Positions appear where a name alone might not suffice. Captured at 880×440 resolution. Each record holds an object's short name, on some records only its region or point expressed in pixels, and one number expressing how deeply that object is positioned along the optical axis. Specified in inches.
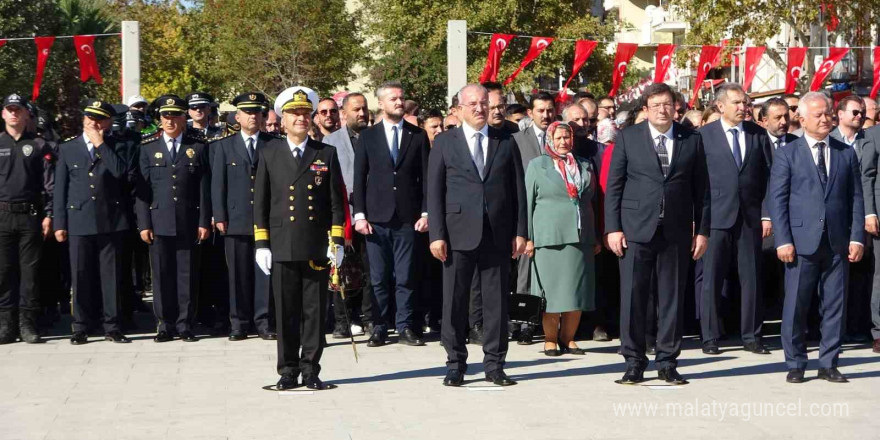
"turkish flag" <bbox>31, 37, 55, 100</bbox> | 863.1
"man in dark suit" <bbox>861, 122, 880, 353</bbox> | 453.7
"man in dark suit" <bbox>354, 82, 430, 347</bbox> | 463.8
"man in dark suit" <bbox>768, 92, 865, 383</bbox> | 380.8
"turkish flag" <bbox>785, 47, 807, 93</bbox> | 964.0
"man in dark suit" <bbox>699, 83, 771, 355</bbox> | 446.9
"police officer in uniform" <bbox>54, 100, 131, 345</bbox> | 468.1
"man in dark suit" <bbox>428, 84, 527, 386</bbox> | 375.2
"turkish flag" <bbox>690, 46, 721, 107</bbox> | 1008.9
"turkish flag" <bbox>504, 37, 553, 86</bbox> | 971.5
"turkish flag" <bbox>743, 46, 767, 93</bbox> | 989.8
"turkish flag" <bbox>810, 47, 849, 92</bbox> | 922.1
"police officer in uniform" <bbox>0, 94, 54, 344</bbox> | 467.5
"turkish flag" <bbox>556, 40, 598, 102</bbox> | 991.6
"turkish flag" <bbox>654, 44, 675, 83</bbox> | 1010.4
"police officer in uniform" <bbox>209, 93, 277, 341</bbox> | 479.8
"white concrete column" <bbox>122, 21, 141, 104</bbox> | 780.0
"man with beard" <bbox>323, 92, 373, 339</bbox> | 483.8
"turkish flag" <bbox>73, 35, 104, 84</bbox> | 885.8
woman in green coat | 431.2
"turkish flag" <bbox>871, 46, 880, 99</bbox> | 966.4
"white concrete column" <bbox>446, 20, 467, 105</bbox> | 823.1
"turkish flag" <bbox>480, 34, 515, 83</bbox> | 951.6
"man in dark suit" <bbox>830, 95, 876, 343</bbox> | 471.8
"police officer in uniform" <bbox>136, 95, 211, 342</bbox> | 478.3
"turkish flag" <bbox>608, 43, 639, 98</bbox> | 991.0
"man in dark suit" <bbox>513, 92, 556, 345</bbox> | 456.8
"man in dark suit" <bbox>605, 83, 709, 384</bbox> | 375.2
